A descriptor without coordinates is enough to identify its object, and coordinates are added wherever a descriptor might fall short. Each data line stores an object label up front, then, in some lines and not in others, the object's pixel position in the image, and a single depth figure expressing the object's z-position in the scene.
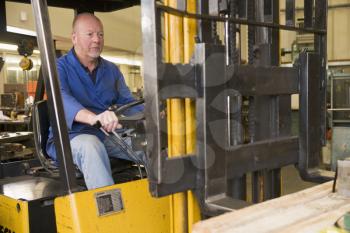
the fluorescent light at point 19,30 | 7.53
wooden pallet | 1.14
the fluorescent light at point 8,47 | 10.85
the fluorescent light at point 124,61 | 12.75
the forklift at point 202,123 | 1.52
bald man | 2.48
